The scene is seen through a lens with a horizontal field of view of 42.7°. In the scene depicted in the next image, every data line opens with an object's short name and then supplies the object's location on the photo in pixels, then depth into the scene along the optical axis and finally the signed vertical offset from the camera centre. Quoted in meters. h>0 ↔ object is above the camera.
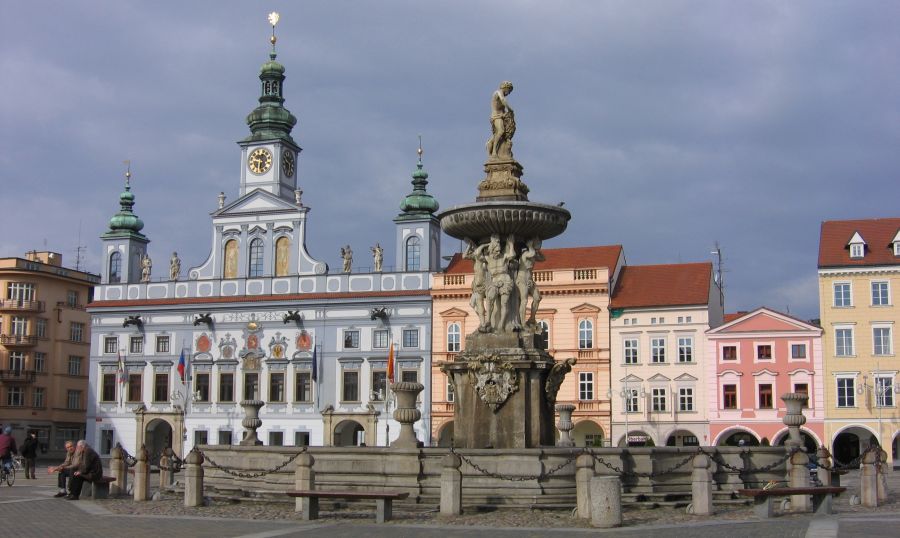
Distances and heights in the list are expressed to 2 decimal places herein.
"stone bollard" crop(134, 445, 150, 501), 20.08 -1.00
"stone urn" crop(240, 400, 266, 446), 25.38 +0.05
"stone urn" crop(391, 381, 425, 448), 18.33 +0.17
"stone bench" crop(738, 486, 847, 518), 15.95 -1.06
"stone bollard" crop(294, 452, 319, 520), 17.17 -0.80
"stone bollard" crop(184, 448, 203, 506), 18.50 -0.91
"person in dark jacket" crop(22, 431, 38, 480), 30.81 -0.80
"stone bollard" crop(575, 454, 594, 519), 15.98 -0.91
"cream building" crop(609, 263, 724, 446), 49.12 +2.49
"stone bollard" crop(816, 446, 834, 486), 21.70 -0.80
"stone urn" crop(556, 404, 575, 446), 28.37 +0.07
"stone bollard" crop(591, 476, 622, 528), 14.93 -1.04
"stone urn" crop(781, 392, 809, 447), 21.80 +0.15
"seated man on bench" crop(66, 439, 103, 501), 20.27 -0.81
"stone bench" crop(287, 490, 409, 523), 15.93 -1.06
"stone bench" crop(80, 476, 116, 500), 20.67 -1.18
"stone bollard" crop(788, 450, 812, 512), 18.11 -0.76
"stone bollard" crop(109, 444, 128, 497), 22.20 -0.93
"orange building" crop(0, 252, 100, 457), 61.03 +3.90
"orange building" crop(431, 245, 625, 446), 50.41 +4.08
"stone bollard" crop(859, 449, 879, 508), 18.84 -0.96
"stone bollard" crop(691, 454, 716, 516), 16.61 -0.96
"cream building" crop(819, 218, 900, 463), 46.66 +3.32
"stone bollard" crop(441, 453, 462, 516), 16.25 -0.91
